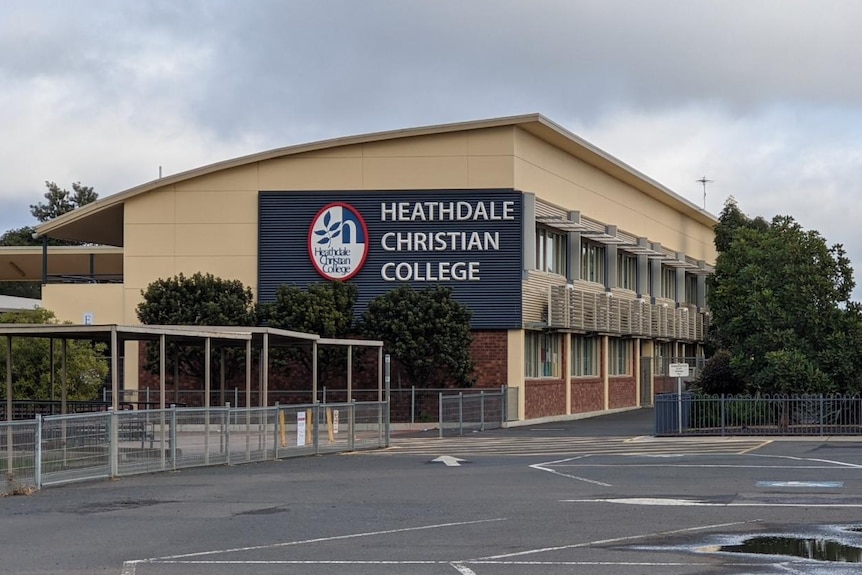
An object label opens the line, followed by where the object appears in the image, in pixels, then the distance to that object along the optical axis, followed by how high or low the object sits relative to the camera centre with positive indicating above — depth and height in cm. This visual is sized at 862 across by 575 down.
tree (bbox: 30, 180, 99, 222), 11094 +1306
